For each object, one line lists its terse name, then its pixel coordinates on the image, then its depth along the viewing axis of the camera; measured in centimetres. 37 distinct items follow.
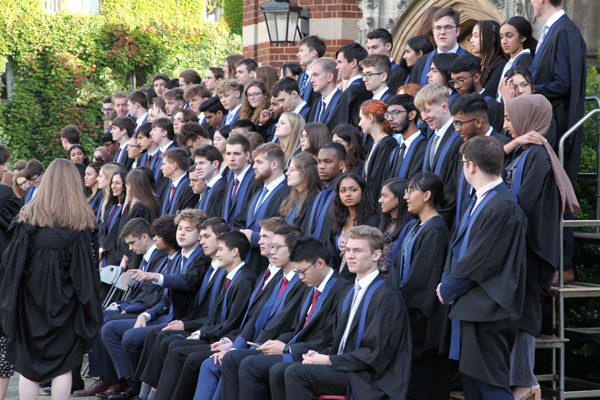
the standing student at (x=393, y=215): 1298
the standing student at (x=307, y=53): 2039
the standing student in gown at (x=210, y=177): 1809
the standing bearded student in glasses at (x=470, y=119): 1247
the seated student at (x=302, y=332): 1281
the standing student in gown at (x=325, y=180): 1459
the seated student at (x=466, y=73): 1440
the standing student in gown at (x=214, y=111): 2197
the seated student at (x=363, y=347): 1150
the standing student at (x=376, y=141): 1495
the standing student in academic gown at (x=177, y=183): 1930
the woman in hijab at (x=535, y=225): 1137
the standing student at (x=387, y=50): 1806
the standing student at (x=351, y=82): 1787
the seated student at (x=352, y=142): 1518
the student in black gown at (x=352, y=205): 1369
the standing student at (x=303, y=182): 1518
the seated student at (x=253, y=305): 1414
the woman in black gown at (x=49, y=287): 1355
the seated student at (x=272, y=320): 1359
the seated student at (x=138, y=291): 1707
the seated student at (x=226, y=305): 1453
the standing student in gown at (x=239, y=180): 1736
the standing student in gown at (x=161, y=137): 2186
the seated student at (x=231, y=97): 2128
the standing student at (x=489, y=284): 1072
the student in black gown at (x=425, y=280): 1219
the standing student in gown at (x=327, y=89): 1796
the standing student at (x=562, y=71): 1366
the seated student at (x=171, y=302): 1615
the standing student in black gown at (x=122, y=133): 2391
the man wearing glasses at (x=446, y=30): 1657
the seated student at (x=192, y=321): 1520
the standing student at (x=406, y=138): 1422
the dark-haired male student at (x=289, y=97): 1906
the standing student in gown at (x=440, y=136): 1335
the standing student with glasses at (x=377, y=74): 1691
